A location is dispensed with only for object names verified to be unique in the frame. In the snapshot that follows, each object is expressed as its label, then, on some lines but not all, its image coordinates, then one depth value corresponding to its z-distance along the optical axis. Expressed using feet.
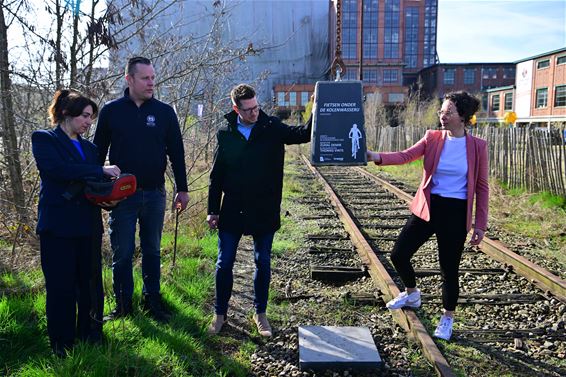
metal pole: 21.43
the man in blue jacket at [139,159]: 13.58
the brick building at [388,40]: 258.57
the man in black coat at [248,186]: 13.75
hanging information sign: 14.69
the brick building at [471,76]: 263.37
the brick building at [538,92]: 170.40
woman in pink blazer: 13.48
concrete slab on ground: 12.26
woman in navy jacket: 11.14
